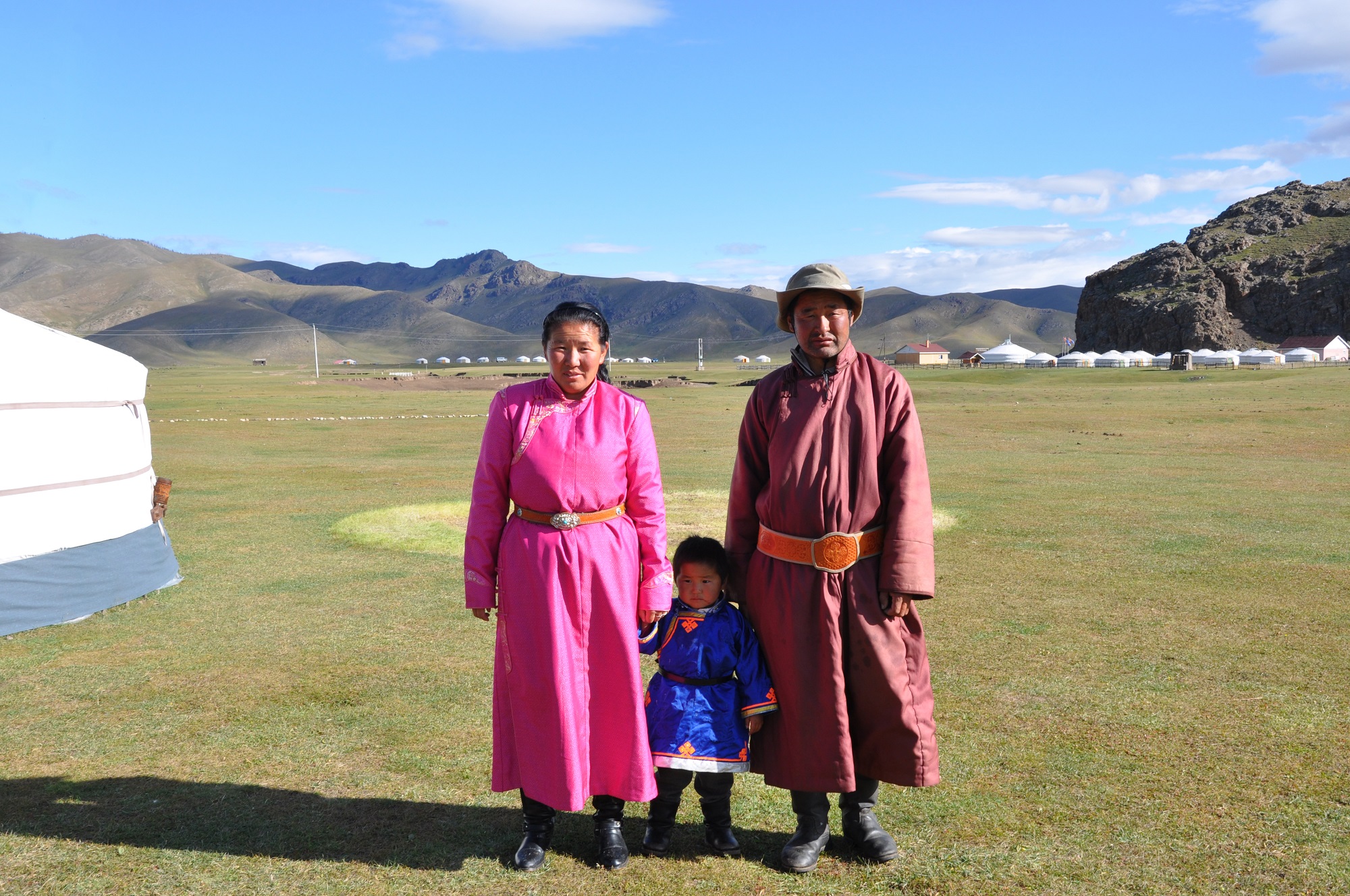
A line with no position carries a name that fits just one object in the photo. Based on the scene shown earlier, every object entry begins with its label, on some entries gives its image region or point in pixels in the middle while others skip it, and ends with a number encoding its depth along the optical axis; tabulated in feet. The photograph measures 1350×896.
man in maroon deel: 10.37
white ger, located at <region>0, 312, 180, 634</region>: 21.38
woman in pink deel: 10.53
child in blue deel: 10.55
